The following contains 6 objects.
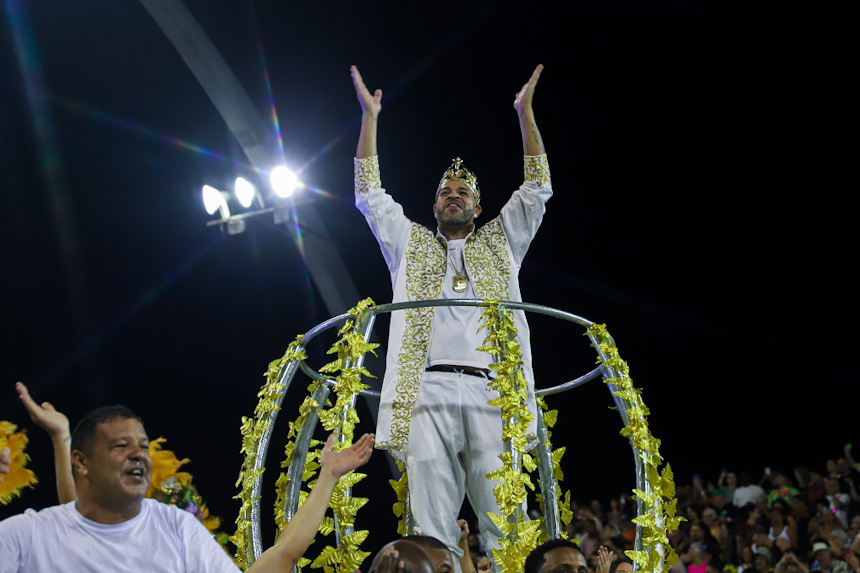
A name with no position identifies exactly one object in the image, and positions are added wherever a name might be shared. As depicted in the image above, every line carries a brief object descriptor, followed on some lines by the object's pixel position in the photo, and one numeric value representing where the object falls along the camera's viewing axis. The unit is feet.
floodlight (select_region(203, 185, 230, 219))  29.63
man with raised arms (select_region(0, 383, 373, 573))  7.79
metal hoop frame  11.97
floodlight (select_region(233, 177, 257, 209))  29.86
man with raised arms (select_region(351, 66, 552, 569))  12.78
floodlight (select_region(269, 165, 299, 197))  29.95
